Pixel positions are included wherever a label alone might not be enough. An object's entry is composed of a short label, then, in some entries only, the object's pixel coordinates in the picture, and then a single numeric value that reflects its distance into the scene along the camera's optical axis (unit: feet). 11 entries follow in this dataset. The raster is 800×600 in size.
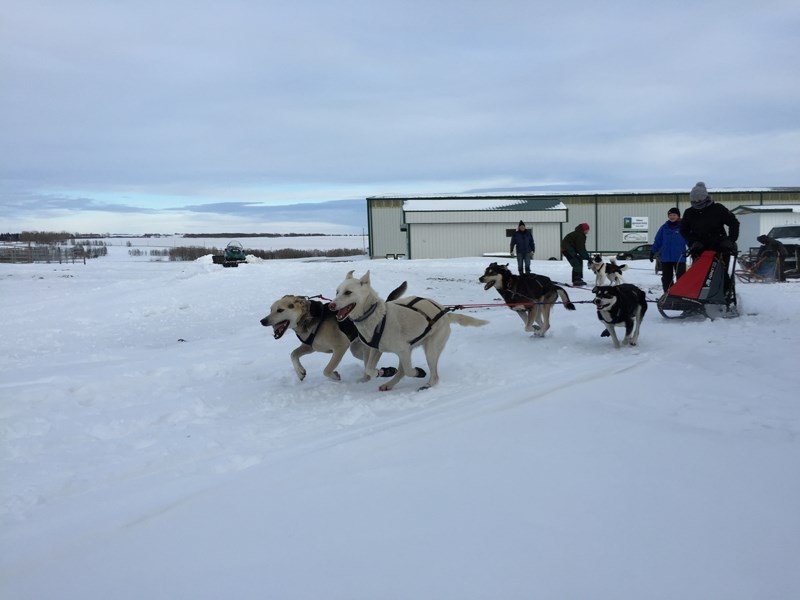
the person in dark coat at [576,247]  44.55
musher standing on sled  24.97
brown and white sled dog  17.02
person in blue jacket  30.53
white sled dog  15.83
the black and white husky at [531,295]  24.03
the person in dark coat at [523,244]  47.96
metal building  101.55
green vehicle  99.36
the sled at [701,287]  24.80
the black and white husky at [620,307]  20.59
